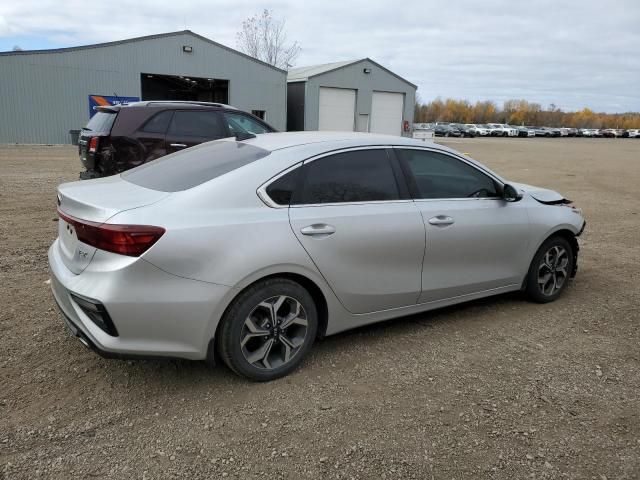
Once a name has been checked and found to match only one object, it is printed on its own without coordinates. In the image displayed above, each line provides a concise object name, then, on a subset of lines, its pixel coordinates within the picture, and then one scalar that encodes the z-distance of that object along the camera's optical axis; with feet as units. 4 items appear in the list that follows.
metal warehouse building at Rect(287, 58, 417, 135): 109.50
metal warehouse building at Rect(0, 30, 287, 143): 84.64
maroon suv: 26.05
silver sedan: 9.99
